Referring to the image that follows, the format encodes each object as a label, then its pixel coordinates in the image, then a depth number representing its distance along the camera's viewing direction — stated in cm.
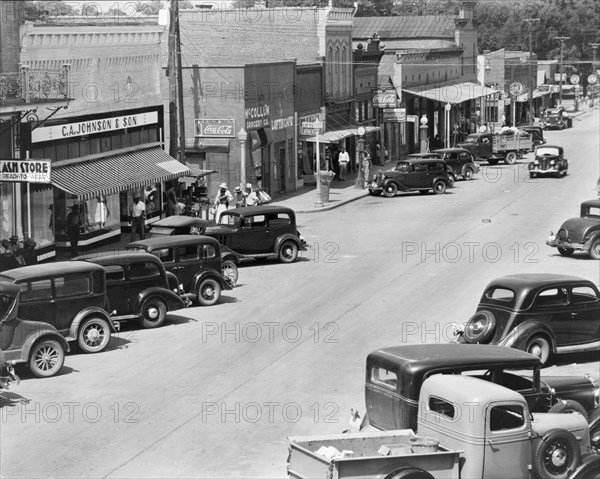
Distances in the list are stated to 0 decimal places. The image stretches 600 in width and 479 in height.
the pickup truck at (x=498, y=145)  5994
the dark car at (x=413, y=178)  4834
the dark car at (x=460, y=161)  5388
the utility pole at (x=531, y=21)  6460
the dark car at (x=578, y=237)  3275
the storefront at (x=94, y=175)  3216
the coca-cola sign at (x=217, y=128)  4403
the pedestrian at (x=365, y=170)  5075
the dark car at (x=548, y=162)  5425
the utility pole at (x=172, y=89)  3866
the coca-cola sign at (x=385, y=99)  6141
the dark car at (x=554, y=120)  8562
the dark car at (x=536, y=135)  6474
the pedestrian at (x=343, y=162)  5378
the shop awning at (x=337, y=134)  5166
